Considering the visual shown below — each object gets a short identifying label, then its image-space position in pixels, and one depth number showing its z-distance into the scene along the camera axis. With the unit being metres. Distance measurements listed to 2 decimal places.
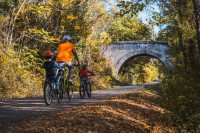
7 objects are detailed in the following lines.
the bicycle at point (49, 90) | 8.16
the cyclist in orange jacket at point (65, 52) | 8.77
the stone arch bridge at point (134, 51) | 46.00
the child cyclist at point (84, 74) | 12.46
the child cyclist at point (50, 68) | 8.51
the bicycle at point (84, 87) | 11.90
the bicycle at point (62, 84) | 8.81
